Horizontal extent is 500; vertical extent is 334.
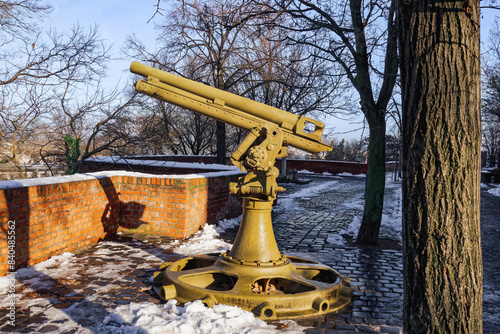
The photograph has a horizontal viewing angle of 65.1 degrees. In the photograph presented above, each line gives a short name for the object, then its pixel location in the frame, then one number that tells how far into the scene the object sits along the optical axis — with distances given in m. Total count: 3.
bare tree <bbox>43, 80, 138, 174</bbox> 9.91
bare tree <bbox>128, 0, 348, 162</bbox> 14.98
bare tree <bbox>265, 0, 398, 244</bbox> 7.04
